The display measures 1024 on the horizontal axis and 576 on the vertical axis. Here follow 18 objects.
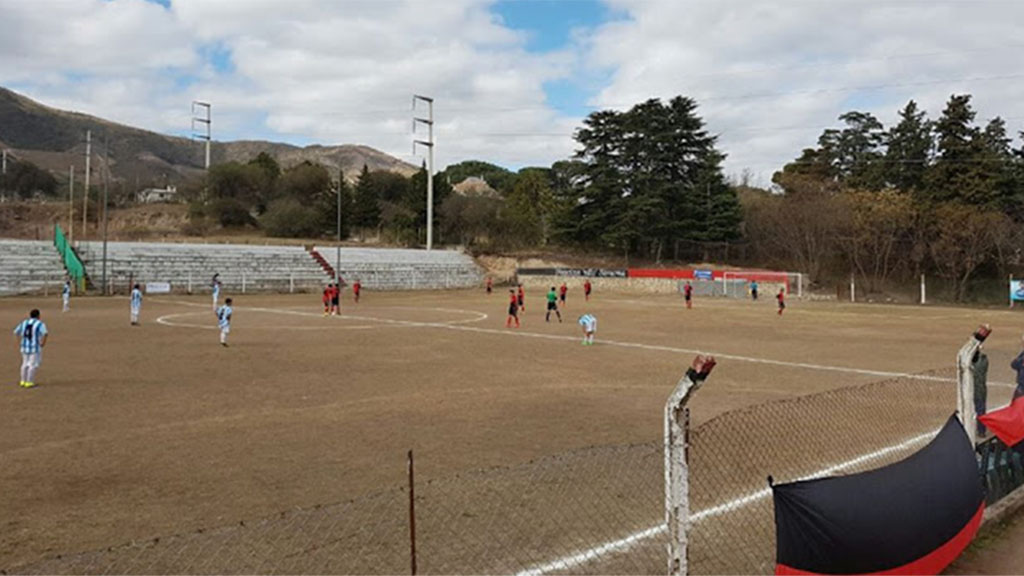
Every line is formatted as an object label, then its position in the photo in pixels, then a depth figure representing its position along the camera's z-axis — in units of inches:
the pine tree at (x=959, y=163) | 2324.1
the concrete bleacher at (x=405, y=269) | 2372.0
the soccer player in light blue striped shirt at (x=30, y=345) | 538.6
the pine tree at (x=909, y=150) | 2706.7
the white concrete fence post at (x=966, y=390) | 258.4
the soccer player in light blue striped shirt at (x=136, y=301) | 1023.0
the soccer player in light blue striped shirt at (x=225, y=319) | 812.0
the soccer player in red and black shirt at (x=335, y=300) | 1299.2
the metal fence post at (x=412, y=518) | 164.2
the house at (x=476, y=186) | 5116.1
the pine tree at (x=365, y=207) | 3469.5
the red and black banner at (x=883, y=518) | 172.6
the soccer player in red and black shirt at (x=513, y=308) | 1104.2
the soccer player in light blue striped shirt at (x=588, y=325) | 865.5
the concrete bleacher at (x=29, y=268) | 1664.9
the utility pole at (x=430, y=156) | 2760.1
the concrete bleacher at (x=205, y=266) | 1887.3
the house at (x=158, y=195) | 4366.4
